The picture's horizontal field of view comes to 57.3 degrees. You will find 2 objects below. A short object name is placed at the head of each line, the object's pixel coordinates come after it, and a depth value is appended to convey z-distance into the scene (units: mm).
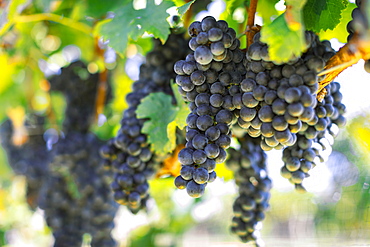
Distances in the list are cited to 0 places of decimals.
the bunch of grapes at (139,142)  1028
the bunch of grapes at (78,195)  1535
